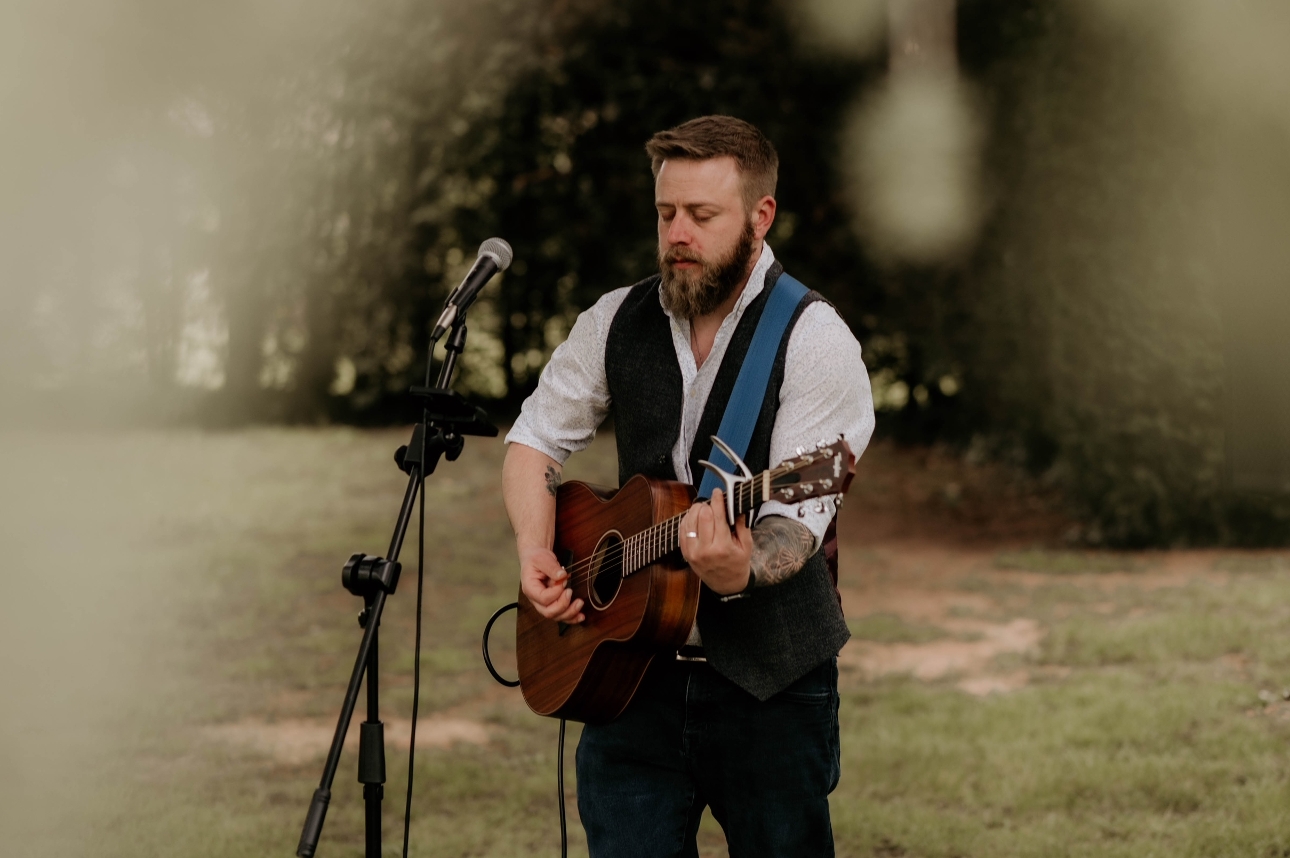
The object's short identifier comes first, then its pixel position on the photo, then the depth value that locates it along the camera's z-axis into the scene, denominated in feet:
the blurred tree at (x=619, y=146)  34.81
